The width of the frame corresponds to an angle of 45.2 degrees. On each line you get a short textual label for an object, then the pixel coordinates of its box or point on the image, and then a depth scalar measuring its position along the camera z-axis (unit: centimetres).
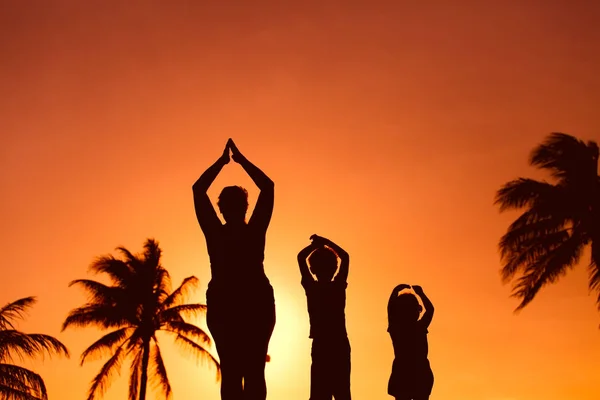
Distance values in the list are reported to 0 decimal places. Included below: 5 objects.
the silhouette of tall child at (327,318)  802
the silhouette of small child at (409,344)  897
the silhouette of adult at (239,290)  555
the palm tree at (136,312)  3428
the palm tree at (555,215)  2214
